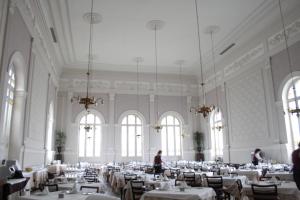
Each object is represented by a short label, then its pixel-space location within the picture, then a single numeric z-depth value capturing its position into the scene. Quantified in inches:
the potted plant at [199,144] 651.5
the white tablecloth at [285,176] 312.8
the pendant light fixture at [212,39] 451.2
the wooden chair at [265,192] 196.2
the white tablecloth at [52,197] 159.2
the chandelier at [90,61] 335.3
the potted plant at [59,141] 581.6
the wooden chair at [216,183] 271.7
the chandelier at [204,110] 359.6
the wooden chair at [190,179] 321.4
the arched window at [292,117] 399.8
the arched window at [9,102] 288.7
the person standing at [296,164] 238.5
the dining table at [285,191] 201.8
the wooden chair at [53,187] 212.8
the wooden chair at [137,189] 252.2
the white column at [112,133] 621.0
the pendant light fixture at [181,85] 620.0
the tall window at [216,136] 597.0
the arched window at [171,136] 666.8
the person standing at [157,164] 425.4
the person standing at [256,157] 419.4
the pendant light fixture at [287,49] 391.4
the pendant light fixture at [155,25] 427.5
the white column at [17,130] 303.5
